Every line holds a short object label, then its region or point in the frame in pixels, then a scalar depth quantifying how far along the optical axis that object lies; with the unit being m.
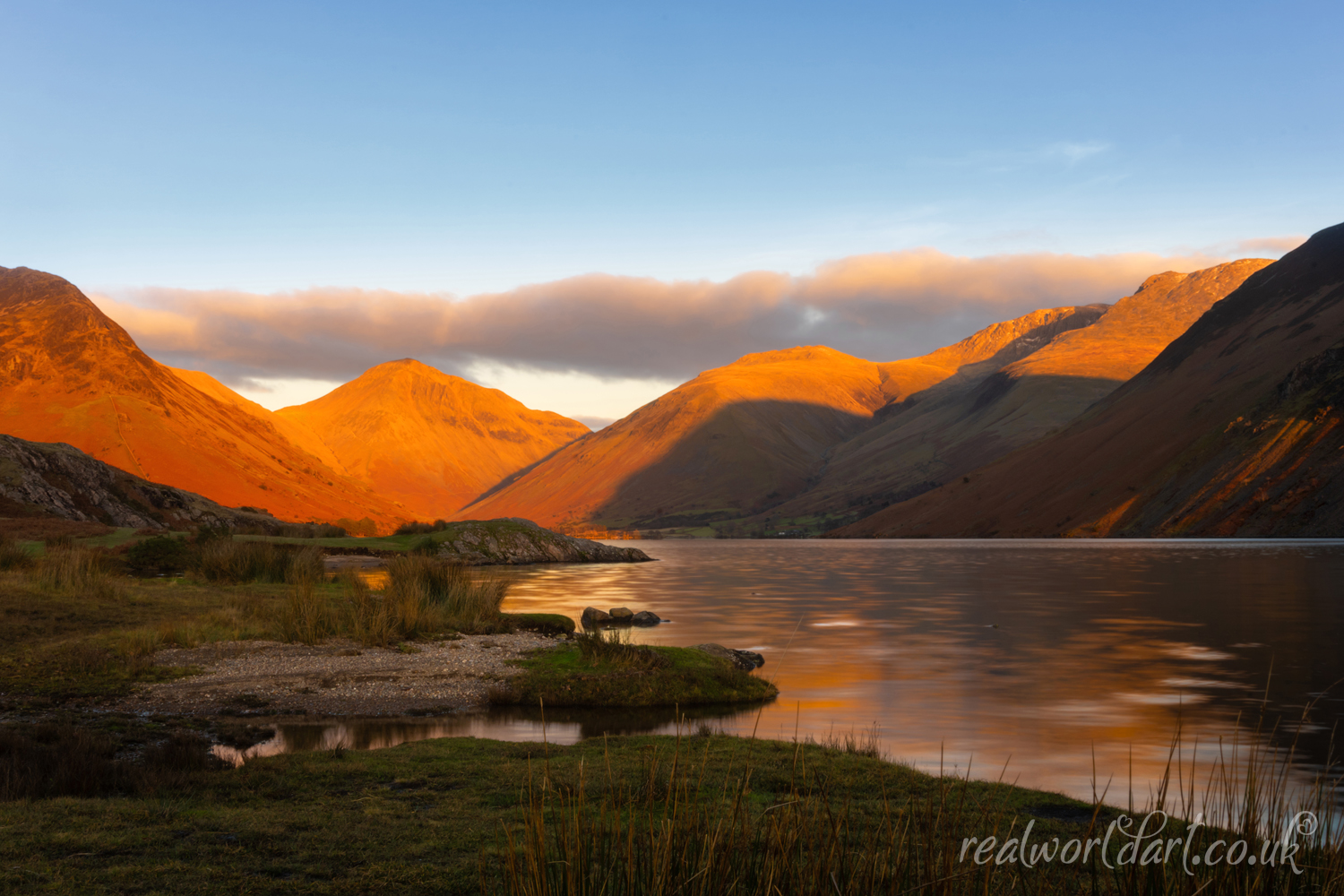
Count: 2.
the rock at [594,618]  32.06
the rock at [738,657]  23.09
